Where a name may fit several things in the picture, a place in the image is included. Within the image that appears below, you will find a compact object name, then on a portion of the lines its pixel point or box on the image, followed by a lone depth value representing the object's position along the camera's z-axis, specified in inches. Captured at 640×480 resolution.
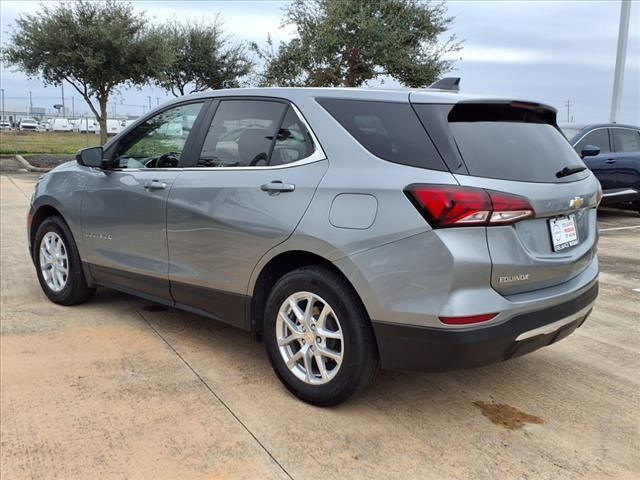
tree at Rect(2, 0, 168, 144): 741.9
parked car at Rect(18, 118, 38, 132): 2623.5
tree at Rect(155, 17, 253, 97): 1041.5
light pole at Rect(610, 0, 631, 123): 582.9
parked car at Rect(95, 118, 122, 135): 2268.6
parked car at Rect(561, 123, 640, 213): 400.8
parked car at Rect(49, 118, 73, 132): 2668.6
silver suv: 105.9
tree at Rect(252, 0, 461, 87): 721.0
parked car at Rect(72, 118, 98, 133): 2590.3
